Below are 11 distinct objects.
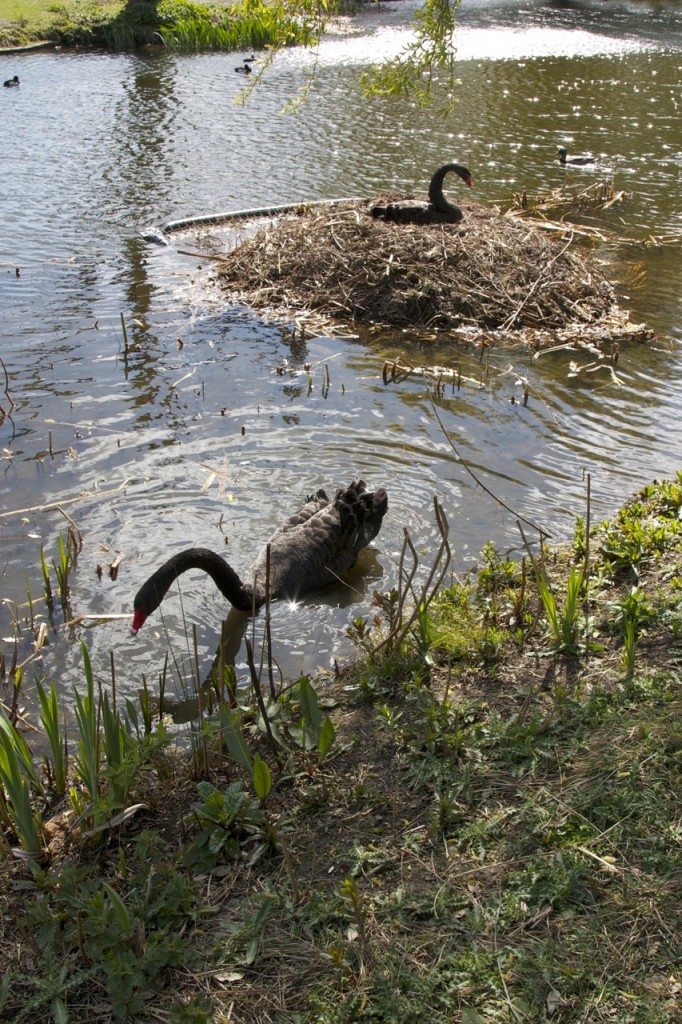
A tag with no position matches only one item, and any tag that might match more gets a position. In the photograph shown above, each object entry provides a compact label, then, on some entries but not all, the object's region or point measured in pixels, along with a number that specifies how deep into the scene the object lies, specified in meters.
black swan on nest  10.88
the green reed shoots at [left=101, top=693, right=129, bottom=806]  3.30
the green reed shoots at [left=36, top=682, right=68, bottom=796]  3.42
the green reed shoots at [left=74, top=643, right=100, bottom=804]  3.20
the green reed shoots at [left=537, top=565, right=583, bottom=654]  4.08
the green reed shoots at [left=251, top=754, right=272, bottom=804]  3.29
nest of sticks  9.41
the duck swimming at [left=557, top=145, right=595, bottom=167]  15.29
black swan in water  5.33
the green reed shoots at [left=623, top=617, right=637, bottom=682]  3.86
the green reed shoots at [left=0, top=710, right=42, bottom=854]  3.09
